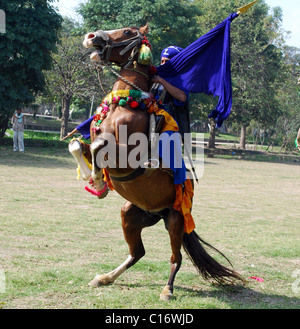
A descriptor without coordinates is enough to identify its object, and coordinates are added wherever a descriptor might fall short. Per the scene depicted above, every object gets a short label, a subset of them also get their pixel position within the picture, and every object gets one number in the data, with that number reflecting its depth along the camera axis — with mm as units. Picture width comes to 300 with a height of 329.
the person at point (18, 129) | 21375
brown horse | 4949
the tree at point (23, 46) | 20766
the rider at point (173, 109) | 5277
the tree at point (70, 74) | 29516
